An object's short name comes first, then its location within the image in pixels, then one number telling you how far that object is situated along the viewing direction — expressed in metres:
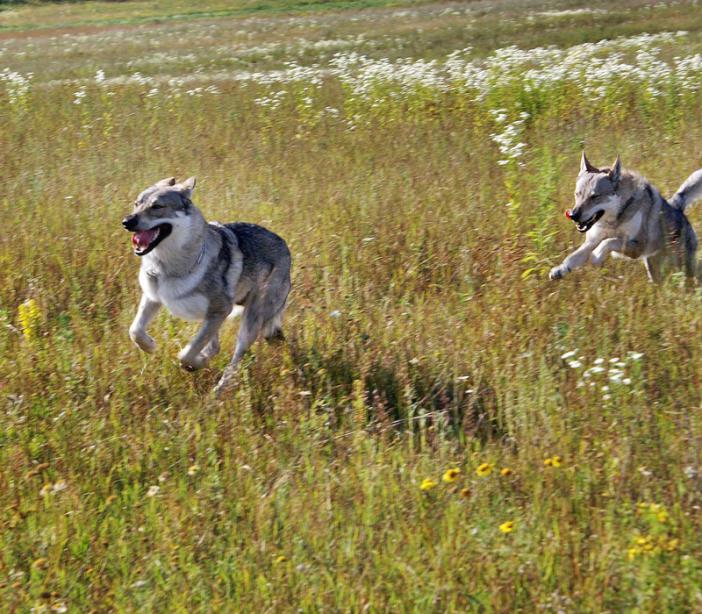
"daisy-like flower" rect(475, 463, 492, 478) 7.23
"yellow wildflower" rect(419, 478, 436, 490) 7.51
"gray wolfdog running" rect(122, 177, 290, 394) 11.01
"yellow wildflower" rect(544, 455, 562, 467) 7.75
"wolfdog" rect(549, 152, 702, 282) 13.95
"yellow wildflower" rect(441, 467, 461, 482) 7.35
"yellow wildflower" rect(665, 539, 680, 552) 6.39
